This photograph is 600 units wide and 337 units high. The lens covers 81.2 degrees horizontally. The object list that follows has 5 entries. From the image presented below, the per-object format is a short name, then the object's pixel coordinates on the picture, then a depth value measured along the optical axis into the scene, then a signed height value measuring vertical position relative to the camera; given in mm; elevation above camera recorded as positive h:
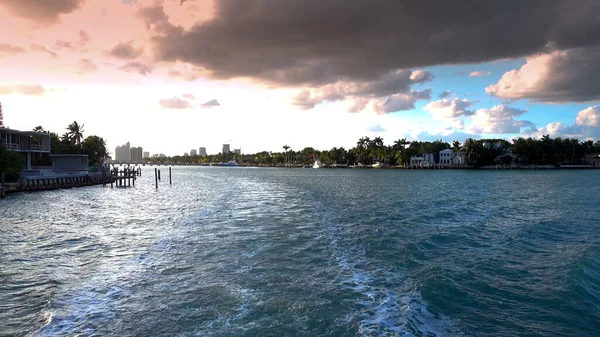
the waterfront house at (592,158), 186700 +837
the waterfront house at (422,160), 188750 -190
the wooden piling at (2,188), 40966 -3323
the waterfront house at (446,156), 186075 +1931
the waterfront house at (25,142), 55938 +3177
